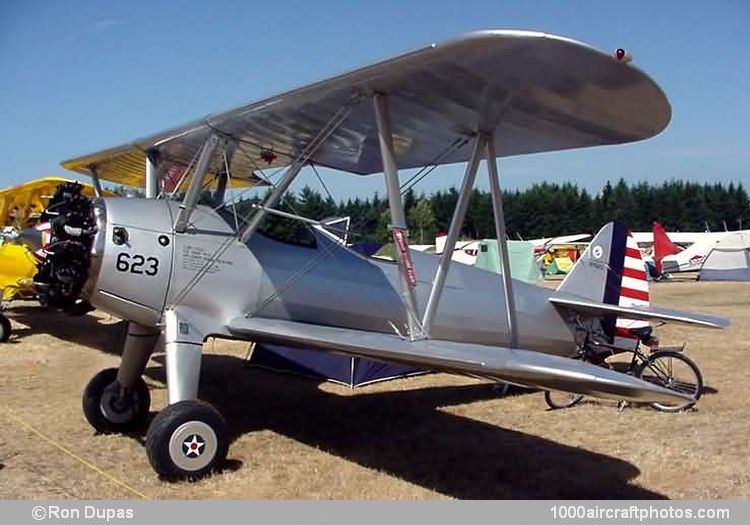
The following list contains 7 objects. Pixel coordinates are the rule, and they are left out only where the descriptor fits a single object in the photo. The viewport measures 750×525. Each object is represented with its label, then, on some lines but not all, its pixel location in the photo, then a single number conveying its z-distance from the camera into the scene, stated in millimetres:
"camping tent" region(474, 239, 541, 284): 22156
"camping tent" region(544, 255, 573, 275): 36719
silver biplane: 3873
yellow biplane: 10727
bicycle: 6793
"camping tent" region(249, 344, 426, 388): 7785
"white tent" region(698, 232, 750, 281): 29609
